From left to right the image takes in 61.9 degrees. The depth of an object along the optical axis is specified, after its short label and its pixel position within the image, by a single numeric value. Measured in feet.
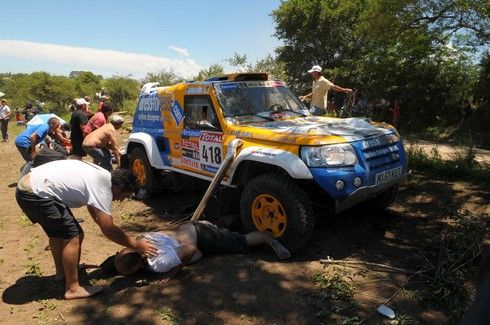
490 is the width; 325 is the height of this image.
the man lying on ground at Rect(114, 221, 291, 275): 13.64
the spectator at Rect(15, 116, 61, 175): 25.16
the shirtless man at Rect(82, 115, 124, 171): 22.98
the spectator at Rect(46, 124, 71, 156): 27.73
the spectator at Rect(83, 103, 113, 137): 25.17
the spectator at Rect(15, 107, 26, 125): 68.37
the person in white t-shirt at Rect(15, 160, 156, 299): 12.00
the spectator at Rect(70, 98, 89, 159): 26.68
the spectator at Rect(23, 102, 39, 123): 44.85
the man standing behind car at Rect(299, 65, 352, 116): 23.90
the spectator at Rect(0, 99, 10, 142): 51.16
